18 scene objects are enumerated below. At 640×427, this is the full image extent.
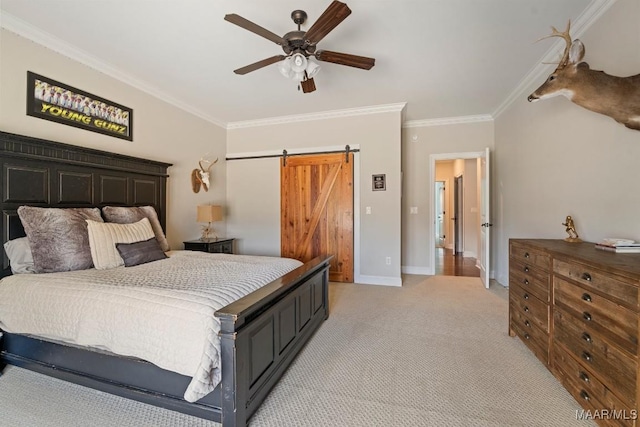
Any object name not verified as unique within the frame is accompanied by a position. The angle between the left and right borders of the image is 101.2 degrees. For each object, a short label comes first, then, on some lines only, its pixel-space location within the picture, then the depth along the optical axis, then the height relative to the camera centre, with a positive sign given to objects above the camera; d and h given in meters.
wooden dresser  1.21 -0.63
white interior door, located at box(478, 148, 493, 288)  3.83 -0.14
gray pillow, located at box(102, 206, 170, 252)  2.60 -0.02
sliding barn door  4.17 +0.06
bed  1.34 -0.73
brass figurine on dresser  2.12 -0.16
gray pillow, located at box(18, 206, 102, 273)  1.99 -0.20
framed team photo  2.30 +1.04
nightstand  3.59 -0.45
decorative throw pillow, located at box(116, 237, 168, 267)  2.27 -0.35
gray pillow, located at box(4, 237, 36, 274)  2.00 -0.32
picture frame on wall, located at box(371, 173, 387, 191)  4.00 +0.48
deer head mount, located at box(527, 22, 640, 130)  1.66 +0.87
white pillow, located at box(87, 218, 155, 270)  2.16 -0.23
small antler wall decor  3.99 +0.58
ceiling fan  1.72 +1.27
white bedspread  1.27 -0.53
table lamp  3.74 +0.00
